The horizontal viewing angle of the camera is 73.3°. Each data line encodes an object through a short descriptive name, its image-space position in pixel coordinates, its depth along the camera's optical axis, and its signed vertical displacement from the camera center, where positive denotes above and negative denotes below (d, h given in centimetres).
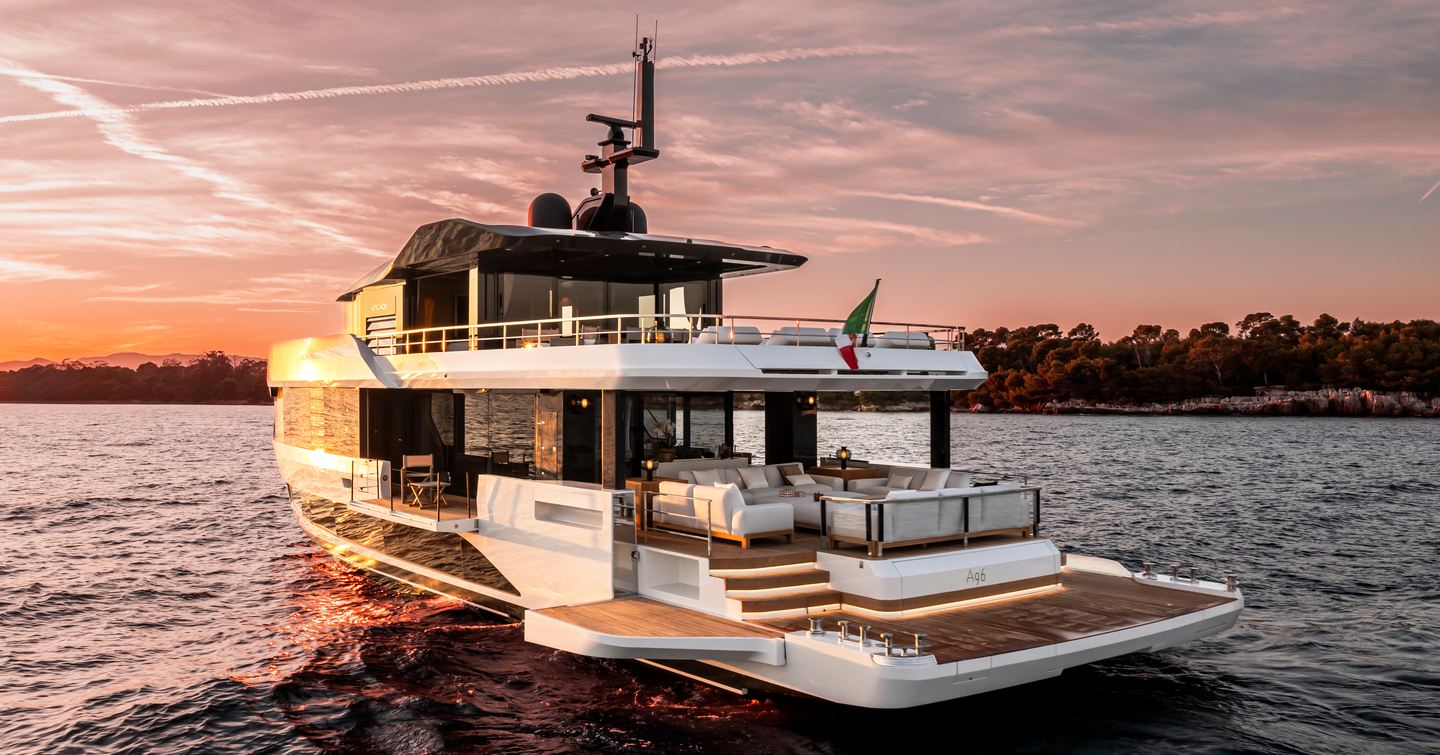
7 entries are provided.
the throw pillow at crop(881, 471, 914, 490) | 1557 -158
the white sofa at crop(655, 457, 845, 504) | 1438 -141
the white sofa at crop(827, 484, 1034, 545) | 1203 -169
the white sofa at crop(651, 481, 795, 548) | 1258 -172
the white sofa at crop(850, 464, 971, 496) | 1478 -152
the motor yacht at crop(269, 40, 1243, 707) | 1084 -160
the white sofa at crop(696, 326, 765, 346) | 1355 +70
